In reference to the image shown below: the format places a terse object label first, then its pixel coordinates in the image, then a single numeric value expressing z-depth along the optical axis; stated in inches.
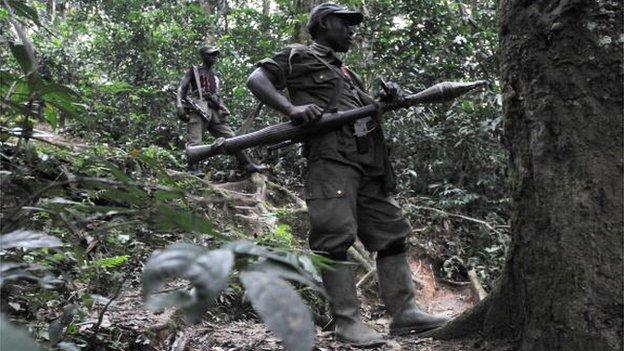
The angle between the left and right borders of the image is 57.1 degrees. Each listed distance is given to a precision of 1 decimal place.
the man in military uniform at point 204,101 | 341.7
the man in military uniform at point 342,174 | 129.3
